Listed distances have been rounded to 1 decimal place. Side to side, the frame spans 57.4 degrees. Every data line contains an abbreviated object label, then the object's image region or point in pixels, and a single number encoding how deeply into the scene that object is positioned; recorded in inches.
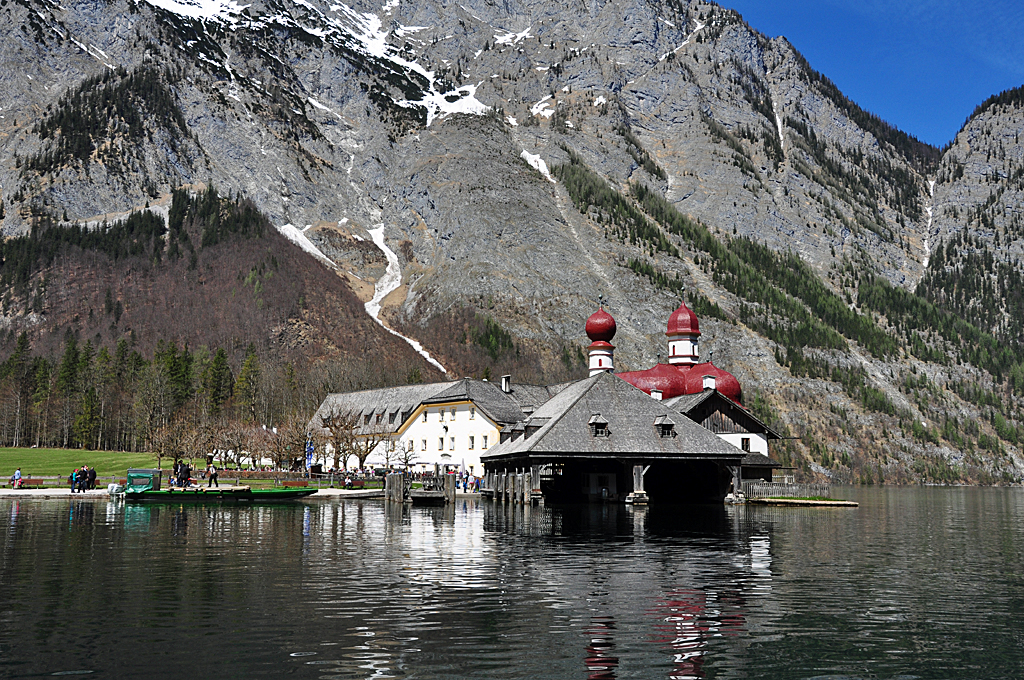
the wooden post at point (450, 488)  2881.4
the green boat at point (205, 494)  2578.7
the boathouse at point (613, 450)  2561.5
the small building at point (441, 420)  4200.3
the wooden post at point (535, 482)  2696.9
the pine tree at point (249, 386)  5802.2
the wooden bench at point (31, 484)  3149.6
